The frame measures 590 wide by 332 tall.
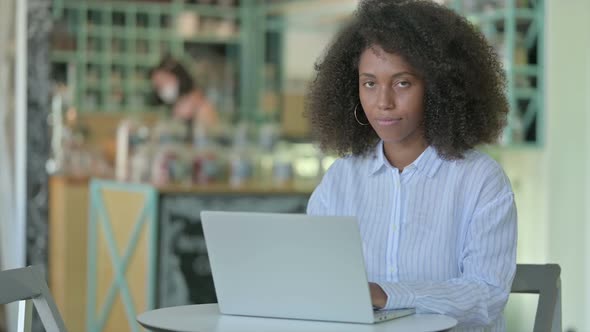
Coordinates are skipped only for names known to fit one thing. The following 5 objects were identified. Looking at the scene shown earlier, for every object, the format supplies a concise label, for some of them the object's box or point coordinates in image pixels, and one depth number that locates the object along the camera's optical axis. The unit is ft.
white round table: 11.03
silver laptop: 10.95
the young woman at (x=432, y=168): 12.50
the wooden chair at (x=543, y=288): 14.16
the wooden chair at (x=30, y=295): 12.63
